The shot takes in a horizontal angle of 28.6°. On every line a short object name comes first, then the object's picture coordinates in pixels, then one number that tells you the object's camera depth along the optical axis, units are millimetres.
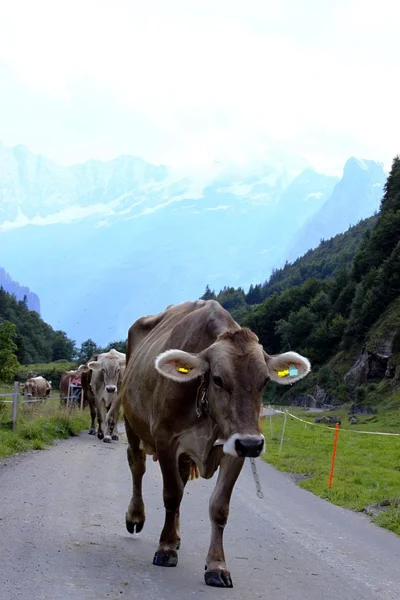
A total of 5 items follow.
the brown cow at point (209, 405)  6074
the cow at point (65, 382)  36675
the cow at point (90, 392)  24500
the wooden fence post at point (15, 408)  18911
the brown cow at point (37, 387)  37625
